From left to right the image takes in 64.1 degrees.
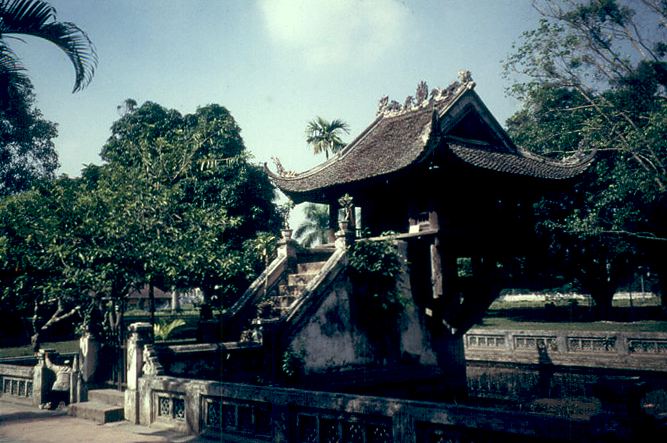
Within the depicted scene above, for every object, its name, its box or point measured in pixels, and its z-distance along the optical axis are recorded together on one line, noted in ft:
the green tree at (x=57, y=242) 33.78
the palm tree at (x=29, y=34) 20.65
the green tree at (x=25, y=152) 113.29
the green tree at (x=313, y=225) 129.39
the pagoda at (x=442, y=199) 44.37
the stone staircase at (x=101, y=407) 29.55
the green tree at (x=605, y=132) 64.13
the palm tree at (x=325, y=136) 97.66
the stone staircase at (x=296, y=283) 45.01
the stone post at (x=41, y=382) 34.65
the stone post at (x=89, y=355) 37.47
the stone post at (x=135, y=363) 29.40
